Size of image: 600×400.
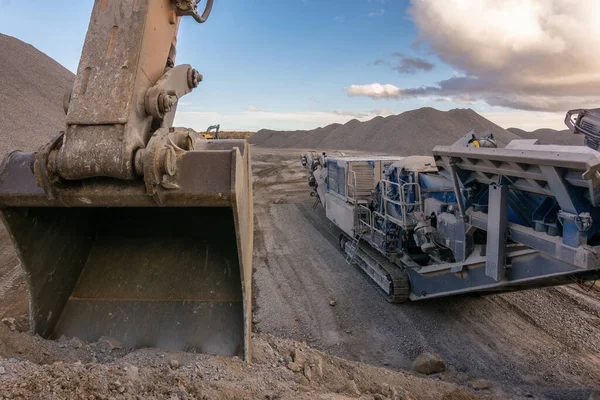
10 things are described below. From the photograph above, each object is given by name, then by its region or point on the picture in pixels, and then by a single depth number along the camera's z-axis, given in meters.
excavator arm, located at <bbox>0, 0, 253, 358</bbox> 3.07
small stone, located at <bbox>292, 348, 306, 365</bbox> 4.00
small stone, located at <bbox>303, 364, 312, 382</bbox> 3.75
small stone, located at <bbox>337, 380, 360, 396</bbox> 3.59
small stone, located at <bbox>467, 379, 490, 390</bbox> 4.95
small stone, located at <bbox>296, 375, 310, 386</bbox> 3.53
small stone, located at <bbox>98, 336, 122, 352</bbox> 3.65
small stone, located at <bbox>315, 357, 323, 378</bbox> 3.93
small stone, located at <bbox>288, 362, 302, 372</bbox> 3.80
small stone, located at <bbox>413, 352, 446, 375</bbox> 5.38
